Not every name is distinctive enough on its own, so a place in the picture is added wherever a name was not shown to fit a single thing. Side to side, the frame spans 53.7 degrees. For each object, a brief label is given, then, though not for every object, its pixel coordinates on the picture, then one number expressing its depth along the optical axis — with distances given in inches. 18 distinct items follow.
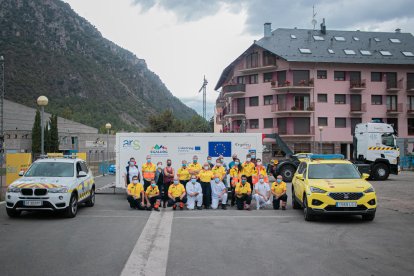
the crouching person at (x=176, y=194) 552.7
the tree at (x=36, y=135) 1999.3
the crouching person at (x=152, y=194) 546.9
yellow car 411.5
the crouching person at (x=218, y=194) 565.3
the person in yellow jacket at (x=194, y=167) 602.5
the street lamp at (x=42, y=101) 712.4
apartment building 1841.8
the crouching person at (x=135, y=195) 537.3
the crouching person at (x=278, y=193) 543.2
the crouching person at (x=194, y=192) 557.6
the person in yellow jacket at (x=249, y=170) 601.9
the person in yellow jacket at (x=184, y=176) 595.8
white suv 431.2
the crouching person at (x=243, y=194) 546.9
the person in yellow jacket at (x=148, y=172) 593.8
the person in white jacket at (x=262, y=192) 561.0
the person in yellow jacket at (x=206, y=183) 565.6
